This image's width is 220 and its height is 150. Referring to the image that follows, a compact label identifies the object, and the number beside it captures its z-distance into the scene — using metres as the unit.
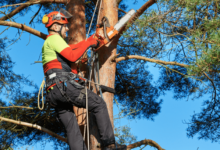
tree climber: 6.24
